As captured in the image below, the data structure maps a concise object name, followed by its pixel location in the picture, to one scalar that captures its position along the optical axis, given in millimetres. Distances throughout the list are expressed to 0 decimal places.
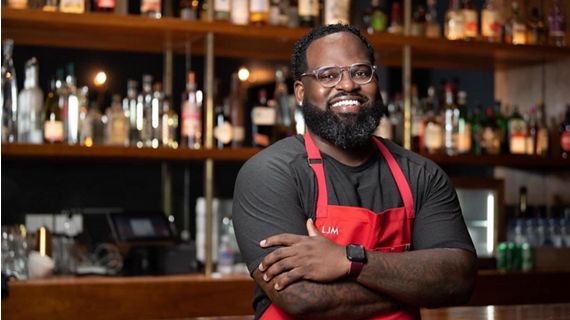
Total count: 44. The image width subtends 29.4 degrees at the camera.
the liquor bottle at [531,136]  4734
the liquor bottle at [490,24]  4598
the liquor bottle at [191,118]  4102
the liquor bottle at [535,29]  4770
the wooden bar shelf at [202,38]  3865
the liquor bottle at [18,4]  3867
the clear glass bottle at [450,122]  4512
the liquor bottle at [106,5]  3971
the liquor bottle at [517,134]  4691
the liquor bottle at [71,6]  3895
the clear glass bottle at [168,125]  4117
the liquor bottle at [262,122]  4246
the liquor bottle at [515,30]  4715
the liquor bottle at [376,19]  4441
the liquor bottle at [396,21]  4447
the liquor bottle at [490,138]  4637
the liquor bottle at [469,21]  4555
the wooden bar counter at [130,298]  3639
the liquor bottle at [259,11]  4125
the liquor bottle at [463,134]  4539
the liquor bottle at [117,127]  4023
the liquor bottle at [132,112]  4082
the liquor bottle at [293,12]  4281
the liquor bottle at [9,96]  3871
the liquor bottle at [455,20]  4539
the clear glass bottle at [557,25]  4738
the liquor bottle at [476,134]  4617
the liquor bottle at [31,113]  3893
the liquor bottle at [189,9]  4133
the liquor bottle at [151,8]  4055
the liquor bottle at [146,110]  4094
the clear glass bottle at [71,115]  3953
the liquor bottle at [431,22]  4578
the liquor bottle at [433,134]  4453
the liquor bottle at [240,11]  4121
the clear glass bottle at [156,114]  4109
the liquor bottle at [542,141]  4754
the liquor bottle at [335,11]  4262
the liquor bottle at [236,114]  4195
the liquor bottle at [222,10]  4102
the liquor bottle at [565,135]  4754
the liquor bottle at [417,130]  4484
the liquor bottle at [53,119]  3873
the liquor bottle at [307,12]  4254
